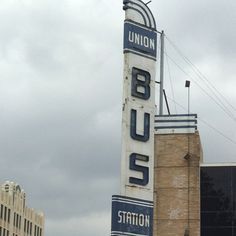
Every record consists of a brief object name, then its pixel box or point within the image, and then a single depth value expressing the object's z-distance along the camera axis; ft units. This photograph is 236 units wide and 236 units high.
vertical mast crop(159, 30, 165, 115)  150.90
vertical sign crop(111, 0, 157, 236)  132.36
